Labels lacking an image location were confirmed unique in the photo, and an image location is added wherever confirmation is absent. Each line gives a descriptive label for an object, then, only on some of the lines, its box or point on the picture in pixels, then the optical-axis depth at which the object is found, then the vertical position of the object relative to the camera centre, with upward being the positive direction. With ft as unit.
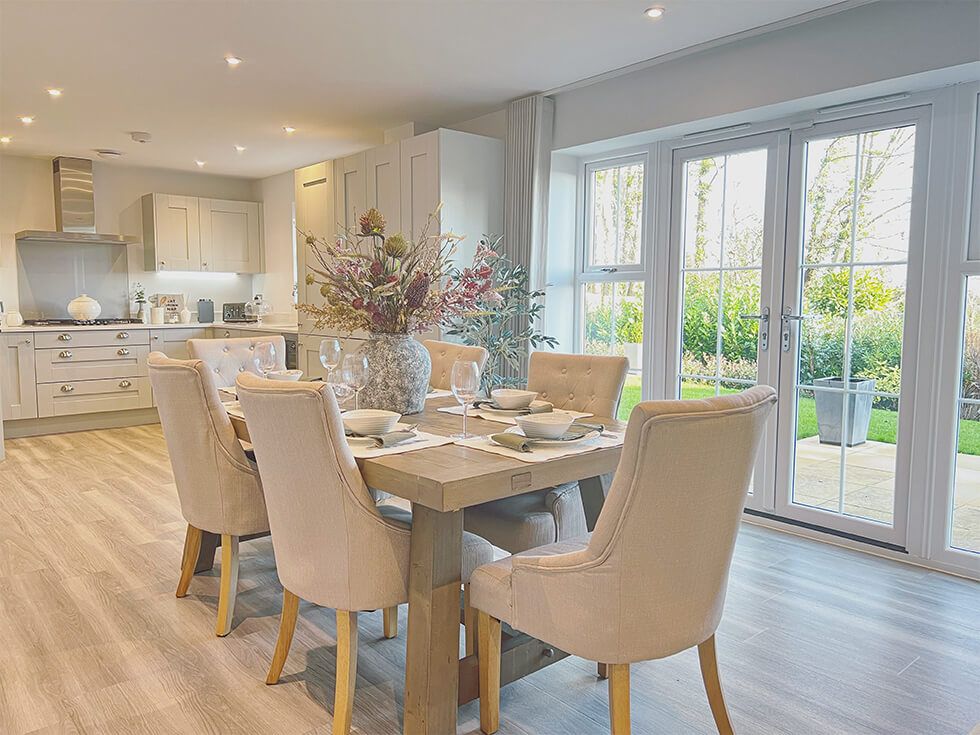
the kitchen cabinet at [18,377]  19.44 -2.01
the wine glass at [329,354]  8.62 -0.56
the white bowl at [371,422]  6.95 -1.11
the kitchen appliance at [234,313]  25.77 -0.24
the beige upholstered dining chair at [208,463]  7.93 -1.79
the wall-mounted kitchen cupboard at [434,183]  15.35 +2.83
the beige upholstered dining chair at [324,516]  5.85 -1.79
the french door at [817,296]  11.00 +0.30
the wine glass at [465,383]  7.27 -0.75
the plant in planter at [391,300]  7.98 +0.10
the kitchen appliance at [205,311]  25.66 -0.18
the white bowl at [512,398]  8.67 -1.08
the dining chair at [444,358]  11.44 -0.80
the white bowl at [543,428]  6.75 -1.11
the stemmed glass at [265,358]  9.43 -0.69
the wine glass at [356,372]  7.92 -0.71
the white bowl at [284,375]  9.04 -0.88
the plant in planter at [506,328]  14.84 -0.38
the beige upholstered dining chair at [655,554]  4.87 -1.75
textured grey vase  8.30 -0.74
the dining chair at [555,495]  7.88 -2.16
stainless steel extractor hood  22.22 +3.19
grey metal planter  11.47 -1.57
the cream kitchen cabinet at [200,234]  23.73 +2.48
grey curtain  15.17 +2.85
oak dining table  5.85 -2.09
